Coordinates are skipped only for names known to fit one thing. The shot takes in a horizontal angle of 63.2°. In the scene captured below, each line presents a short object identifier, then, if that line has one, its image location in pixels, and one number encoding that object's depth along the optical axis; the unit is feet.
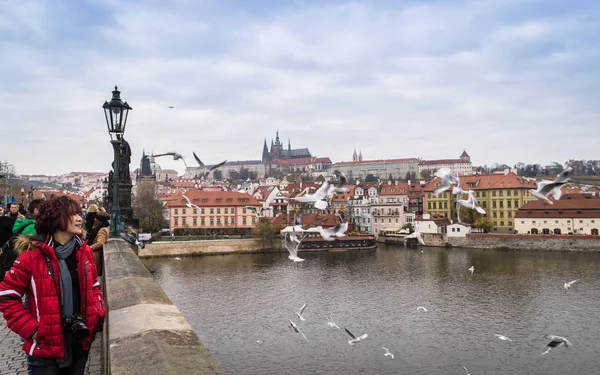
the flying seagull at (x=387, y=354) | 58.80
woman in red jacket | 9.61
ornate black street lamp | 30.89
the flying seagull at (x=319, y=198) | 31.70
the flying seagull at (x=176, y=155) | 40.00
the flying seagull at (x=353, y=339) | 57.17
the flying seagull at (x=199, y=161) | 39.41
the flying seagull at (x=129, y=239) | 31.35
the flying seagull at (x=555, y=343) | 58.90
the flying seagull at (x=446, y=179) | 33.40
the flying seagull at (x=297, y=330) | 65.57
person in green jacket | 17.30
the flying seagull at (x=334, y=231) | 36.88
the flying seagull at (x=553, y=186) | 29.35
